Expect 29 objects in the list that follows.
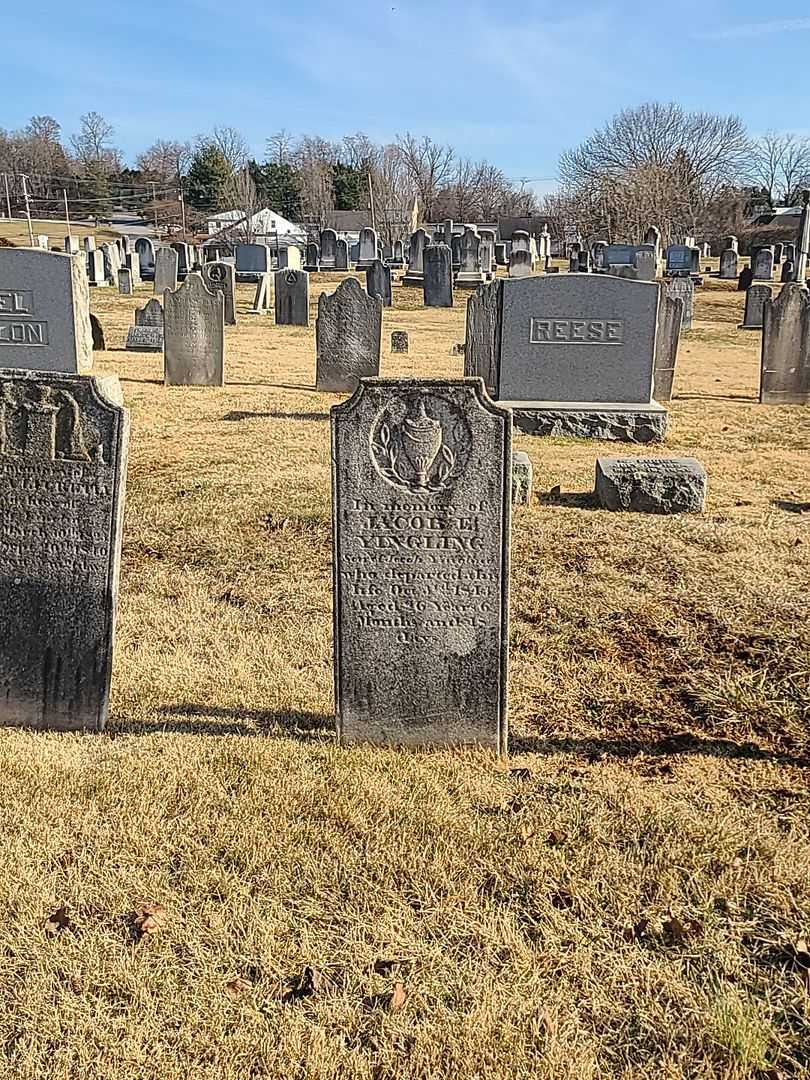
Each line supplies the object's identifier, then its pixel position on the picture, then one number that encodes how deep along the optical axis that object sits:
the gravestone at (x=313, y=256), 45.34
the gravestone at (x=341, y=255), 44.22
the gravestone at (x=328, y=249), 45.43
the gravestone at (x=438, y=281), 28.91
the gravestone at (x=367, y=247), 43.38
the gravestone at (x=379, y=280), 26.70
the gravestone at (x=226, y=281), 20.73
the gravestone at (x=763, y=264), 35.41
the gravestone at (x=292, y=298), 22.16
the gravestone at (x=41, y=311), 10.80
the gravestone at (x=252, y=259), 38.75
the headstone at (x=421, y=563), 3.69
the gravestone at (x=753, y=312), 23.14
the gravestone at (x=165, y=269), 28.09
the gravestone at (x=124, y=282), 29.55
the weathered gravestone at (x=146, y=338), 16.70
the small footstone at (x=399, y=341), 17.66
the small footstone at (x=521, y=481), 7.28
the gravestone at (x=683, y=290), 19.39
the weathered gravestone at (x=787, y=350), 12.15
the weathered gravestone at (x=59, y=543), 3.84
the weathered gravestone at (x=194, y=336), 12.69
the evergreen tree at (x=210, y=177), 73.00
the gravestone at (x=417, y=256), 37.20
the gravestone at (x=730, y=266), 39.50
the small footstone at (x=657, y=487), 7.21
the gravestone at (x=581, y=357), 9.95
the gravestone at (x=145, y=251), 40.00
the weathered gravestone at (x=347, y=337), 12.38
